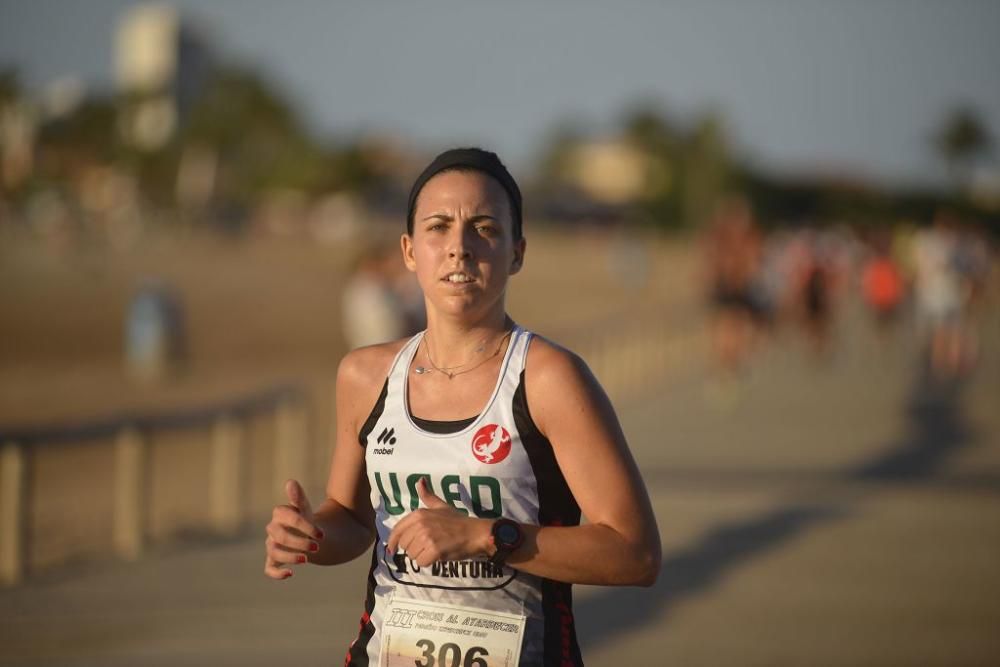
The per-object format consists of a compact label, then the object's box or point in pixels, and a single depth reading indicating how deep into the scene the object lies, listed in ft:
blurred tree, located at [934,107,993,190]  518.37
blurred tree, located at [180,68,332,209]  420.32
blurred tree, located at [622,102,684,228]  401.29
